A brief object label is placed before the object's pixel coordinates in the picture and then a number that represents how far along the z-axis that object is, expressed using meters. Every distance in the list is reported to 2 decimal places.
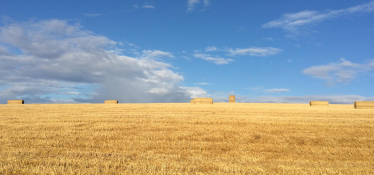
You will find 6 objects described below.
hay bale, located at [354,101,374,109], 31.59
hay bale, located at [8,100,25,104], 38.22
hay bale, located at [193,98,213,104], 37.91
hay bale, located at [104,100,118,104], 39.31
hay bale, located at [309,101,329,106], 40.09
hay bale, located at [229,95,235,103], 45.52
